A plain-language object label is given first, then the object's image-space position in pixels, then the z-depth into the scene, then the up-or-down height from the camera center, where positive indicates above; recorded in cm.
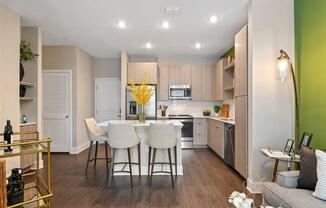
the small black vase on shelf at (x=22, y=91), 442 +25
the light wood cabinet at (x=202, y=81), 712 +70
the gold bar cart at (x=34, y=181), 162 -68
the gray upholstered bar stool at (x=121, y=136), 363 -52
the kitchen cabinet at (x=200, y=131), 673 -81
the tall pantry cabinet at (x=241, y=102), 371 +3
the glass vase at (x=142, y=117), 452 -26
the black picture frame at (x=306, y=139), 279 -44
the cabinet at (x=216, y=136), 528 -84
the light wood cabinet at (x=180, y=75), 712 +91
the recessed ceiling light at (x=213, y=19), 404 +155
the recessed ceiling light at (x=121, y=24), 431 +155
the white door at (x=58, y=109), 607 -14
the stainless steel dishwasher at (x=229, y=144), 450 -83
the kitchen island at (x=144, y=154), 425 -95
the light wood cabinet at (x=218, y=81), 621 +66
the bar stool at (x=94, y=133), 411 -56
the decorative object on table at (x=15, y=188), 166 -63
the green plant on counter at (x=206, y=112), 704 -25
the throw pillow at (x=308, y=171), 218 -65
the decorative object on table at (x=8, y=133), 187 -25
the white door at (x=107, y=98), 758 +19
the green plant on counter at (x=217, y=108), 701 -14
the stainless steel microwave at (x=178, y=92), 708 +37
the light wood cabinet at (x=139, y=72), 672 +95
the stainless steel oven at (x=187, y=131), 667 -81
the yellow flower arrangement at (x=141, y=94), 443 +19
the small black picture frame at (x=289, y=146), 304 -58
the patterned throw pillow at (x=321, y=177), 195 -64
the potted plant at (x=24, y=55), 423 +93
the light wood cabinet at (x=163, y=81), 711 +72
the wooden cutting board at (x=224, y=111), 639 -21
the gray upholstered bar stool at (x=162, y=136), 365 -52
